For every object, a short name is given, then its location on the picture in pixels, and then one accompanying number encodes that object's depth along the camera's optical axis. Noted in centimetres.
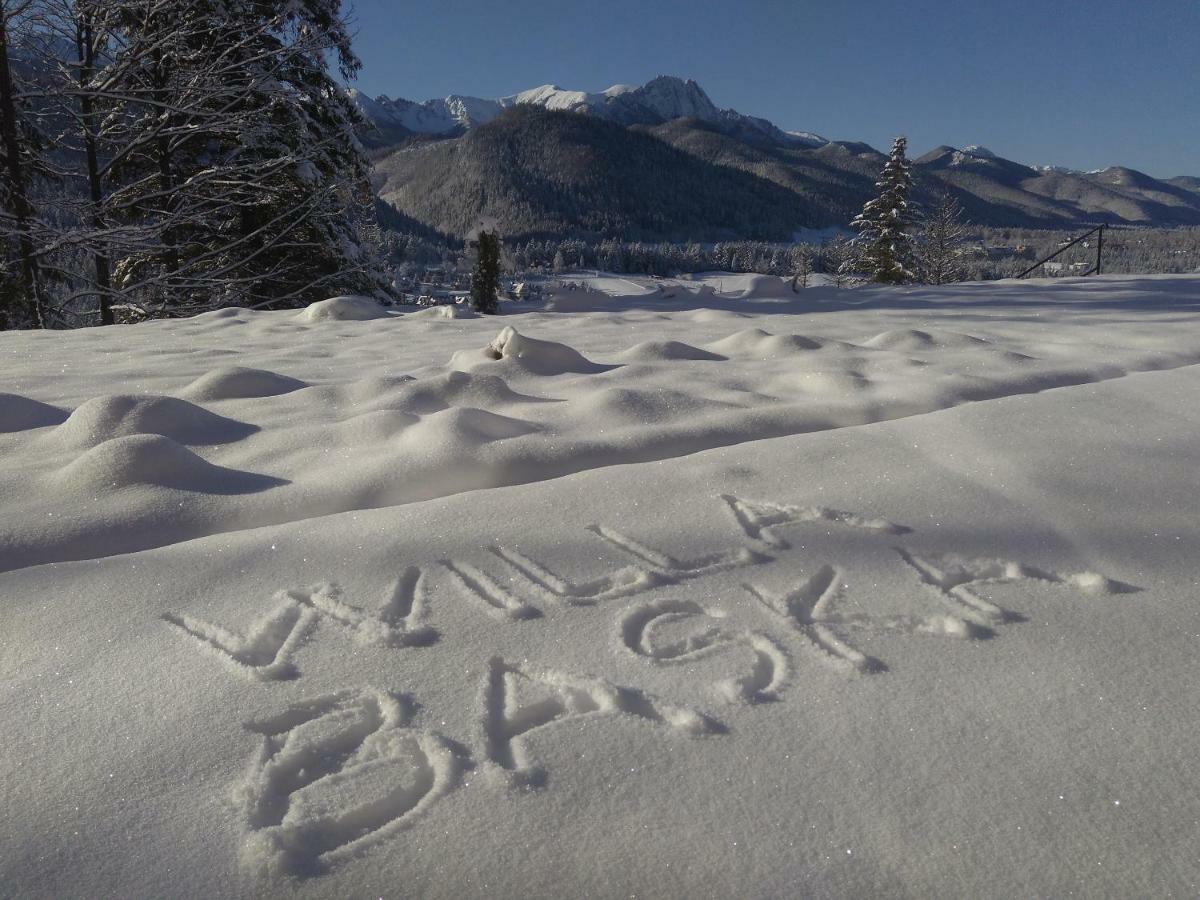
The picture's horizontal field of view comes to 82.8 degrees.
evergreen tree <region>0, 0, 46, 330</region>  638
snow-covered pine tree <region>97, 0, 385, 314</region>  723
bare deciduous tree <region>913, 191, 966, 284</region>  2486
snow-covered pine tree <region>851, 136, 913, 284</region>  2214
